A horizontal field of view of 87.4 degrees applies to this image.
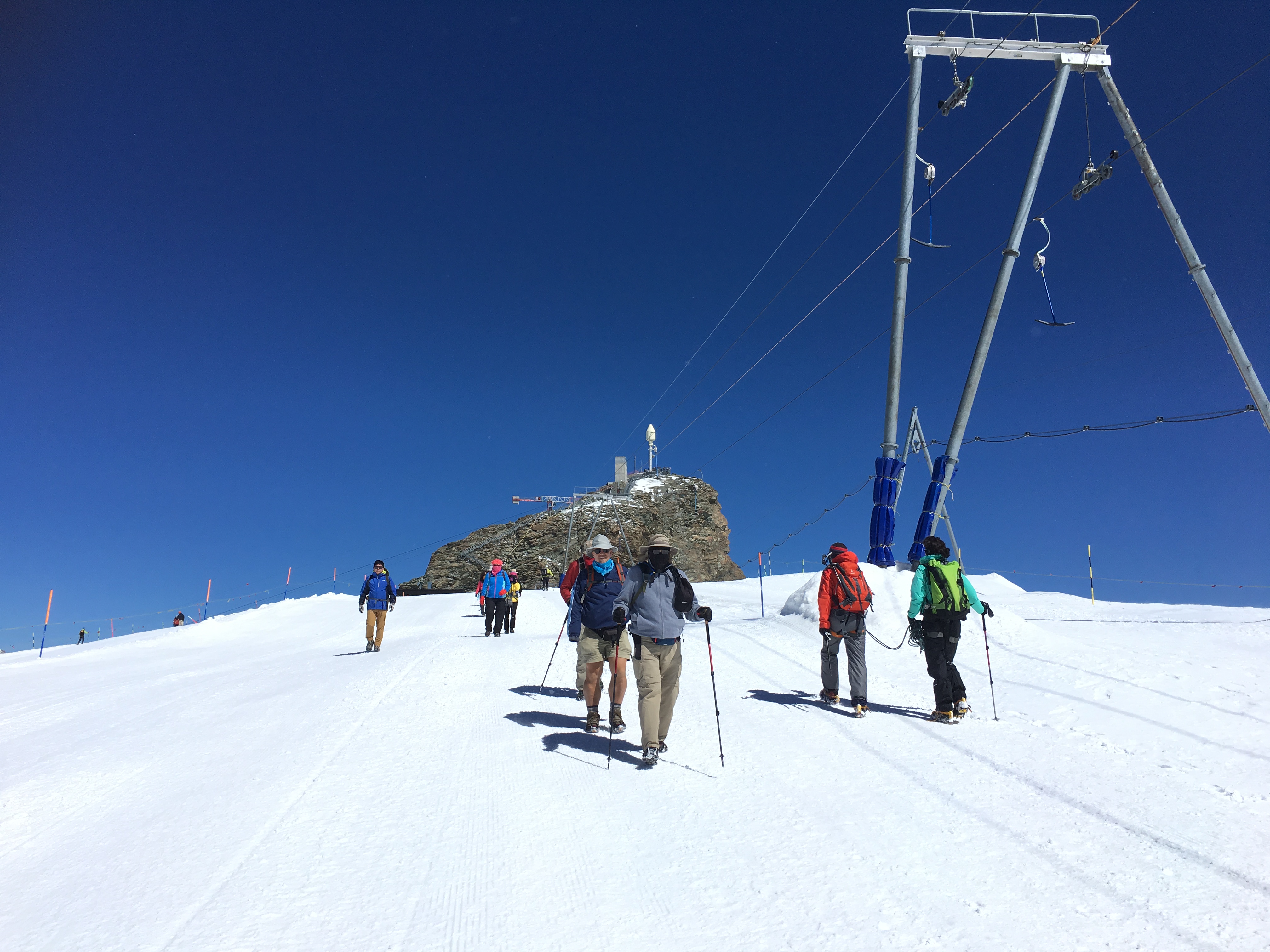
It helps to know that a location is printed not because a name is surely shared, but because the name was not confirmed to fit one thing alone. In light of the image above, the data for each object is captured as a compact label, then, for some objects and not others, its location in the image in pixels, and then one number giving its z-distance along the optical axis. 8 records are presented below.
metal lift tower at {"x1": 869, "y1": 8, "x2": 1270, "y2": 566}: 15.75
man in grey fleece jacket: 5.85
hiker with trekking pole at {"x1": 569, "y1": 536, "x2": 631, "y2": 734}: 6.88
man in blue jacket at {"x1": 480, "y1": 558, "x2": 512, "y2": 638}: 15.96
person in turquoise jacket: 7.32
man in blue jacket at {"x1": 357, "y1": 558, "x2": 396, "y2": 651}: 13.91
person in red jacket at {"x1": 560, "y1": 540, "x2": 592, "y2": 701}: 7.37
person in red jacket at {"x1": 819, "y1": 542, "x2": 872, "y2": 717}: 7.63
